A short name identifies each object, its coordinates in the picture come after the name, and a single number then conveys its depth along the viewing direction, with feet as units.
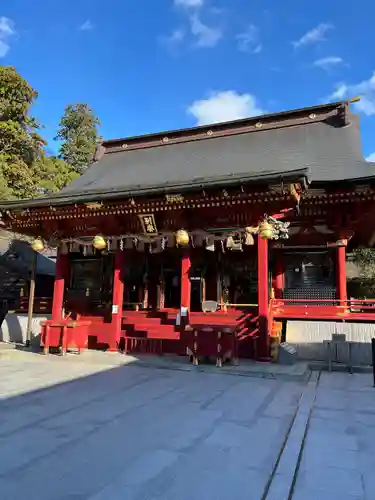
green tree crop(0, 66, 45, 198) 84.43
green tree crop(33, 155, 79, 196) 99.71
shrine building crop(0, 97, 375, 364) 32.63
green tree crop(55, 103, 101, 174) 148.97
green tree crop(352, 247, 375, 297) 67.13
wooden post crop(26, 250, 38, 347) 40.09
